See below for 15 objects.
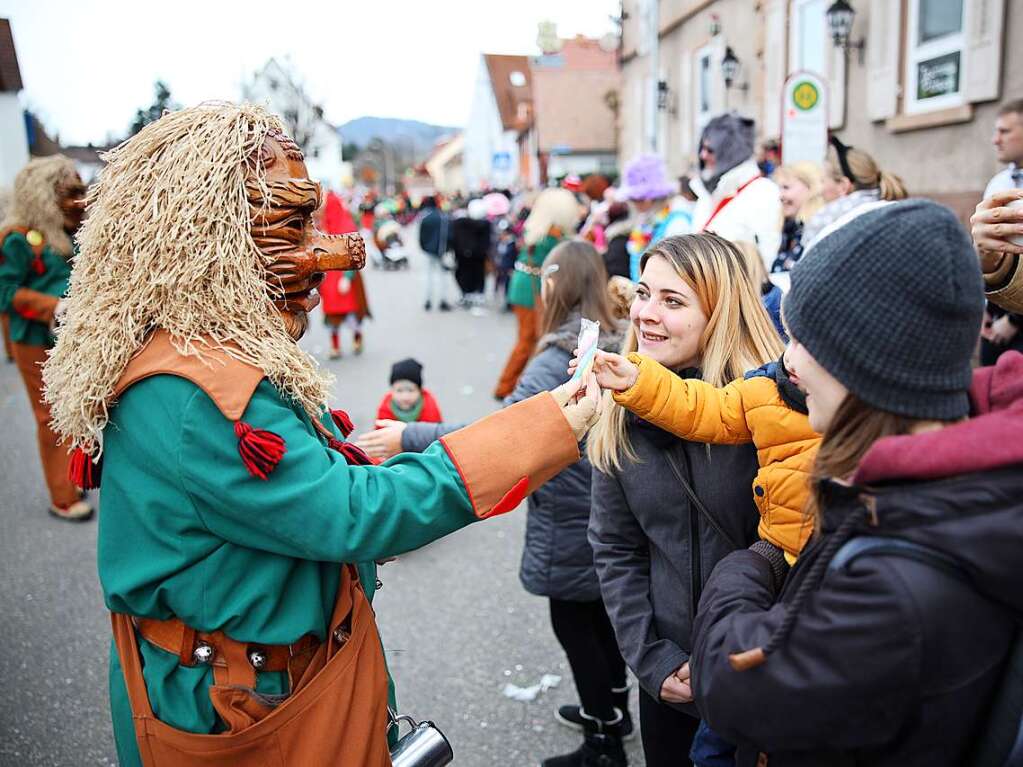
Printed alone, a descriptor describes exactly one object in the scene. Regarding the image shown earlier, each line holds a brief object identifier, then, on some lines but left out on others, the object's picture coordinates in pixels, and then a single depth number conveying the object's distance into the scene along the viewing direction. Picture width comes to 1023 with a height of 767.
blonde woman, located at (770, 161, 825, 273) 5.14
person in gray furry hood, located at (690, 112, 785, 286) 4.71
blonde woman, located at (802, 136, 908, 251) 4.53
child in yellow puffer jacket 1.76
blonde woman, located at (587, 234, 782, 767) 2.05
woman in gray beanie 1.07
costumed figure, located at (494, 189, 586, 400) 7.75
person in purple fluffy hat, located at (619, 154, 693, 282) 6.68
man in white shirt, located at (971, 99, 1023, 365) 1.93
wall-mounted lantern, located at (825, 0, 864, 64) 9.05
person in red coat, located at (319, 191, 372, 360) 9.40
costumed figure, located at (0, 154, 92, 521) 5.08
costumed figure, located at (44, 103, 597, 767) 1.49
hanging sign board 6.83
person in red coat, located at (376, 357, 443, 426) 4.89
